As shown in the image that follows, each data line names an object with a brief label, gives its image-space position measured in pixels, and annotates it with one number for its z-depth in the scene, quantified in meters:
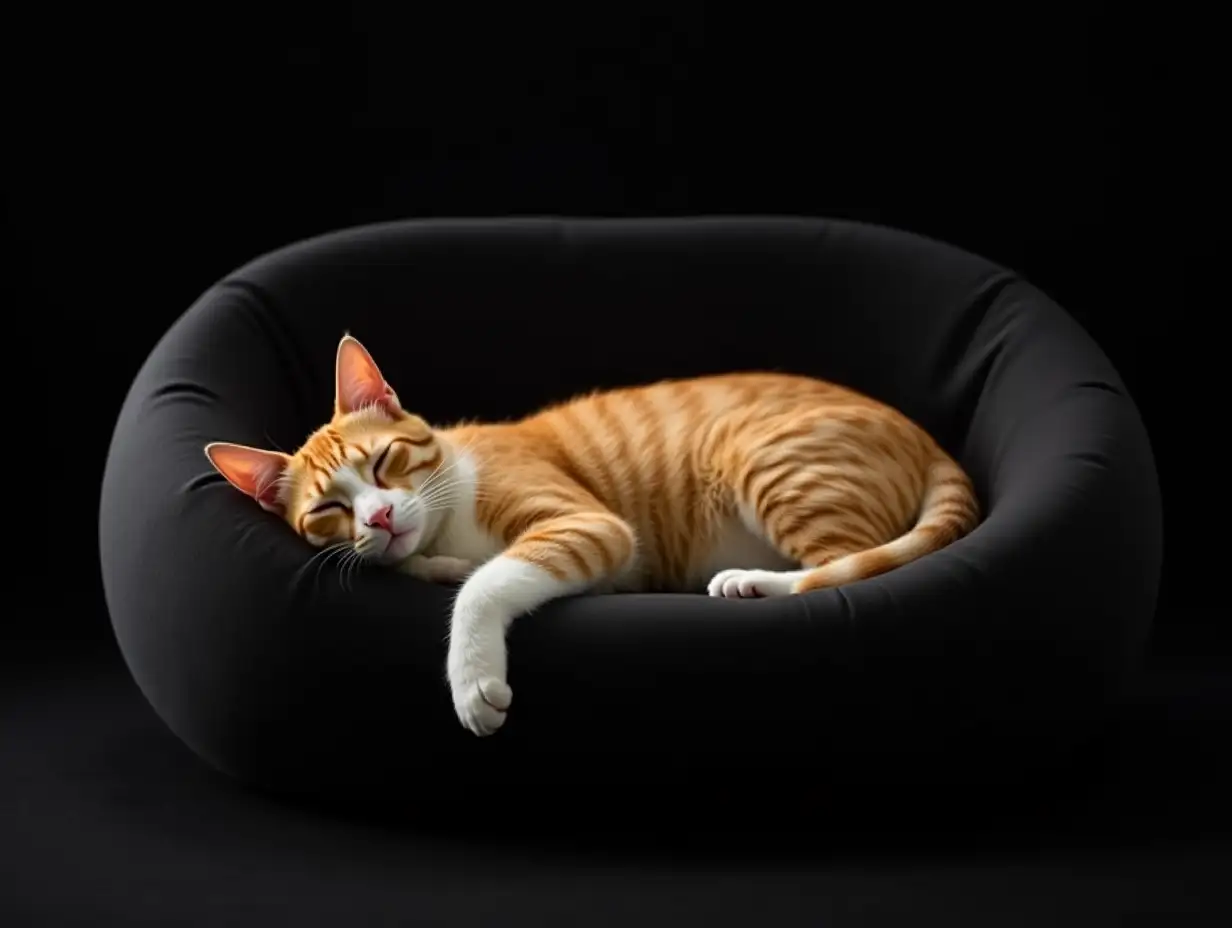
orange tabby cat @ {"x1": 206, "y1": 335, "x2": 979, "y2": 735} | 2.70
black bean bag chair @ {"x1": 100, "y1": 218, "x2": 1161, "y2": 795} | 2.58
